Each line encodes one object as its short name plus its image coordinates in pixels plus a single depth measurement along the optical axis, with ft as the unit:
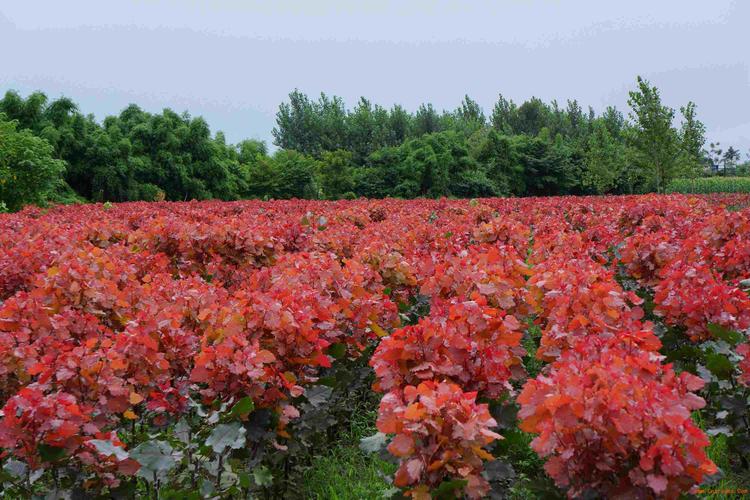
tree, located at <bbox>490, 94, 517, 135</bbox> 237.14
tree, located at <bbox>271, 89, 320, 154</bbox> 191.72
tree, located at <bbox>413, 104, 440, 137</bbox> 207.72
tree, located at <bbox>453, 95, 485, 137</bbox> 223.51
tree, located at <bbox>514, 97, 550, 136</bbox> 235.40
